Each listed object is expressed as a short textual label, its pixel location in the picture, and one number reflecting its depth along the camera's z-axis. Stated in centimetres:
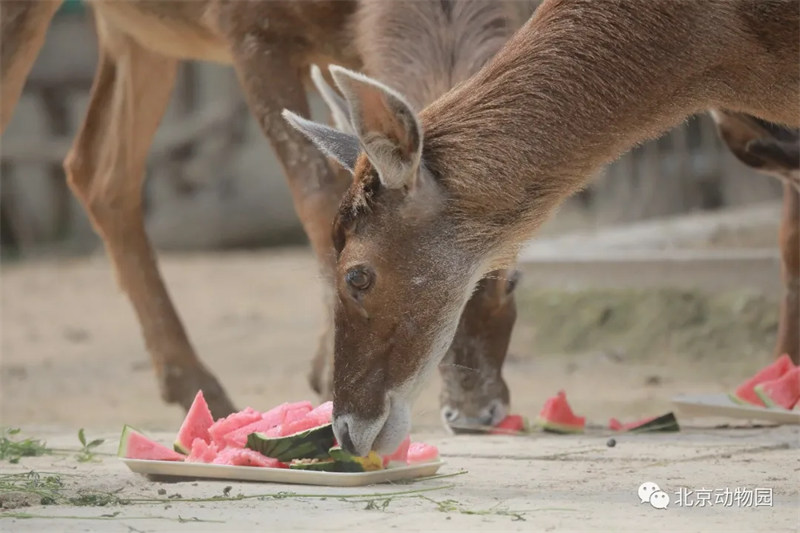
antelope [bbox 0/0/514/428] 1155
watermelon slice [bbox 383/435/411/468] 904
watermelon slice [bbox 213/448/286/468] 892
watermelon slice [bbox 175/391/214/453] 952
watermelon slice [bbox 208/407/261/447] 943
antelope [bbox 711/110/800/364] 1159
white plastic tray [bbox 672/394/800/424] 1122
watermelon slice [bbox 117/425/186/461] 912
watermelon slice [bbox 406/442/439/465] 930
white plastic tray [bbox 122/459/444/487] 859
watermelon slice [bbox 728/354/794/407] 1174
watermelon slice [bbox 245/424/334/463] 897
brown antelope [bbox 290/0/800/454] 862
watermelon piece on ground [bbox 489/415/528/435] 1155
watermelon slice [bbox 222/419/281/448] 929
